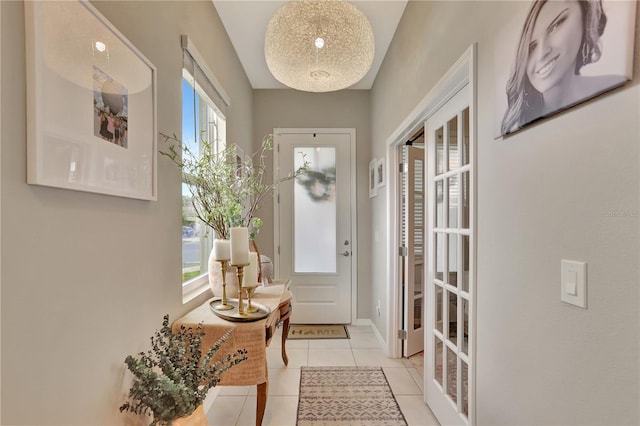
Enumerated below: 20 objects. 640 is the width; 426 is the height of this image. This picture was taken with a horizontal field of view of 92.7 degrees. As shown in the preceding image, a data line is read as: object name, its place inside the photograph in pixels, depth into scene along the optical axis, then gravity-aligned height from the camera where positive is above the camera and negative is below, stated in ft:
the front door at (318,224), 12.23 -0.53
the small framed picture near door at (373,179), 11.01 +1.20
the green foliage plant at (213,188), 5.46 +0.44
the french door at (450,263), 5.12 -0.98
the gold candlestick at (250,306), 5.37 -1.72
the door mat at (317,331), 11.04 -4.55
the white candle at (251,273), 5.61 -1.16
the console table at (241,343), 4.99 -2.17
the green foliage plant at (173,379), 3.50 -2.05
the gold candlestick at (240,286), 5.00 -1.25
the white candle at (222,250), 5.44 -0.70
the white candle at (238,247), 4.93 -0.58
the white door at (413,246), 9.09 -1.06
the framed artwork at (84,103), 2.51 +1.09
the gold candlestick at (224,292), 5.45 -1.51
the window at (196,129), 6.23 +1.92
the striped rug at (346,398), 6.46 -4.44
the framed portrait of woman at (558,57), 2.19 +1.33
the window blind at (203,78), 5.79 +2.98
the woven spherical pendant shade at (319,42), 5.88 +3.43
